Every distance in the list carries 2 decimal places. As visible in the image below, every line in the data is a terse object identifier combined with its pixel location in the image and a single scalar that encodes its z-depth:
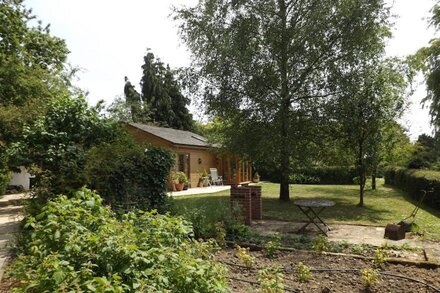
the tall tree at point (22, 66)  10.31
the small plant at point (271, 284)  3.29
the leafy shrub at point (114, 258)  2.34
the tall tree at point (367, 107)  12.80
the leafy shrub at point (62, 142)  6.86
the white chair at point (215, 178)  23.69
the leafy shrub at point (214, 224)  6.98
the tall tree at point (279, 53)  12.98
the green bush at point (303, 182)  27.12
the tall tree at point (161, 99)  41.09
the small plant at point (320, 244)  5.94
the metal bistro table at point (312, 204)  7.80
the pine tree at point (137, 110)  36.41
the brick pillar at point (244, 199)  9.47
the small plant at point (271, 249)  5.97
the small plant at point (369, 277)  4.40
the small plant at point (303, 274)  4.59
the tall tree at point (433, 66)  18.59
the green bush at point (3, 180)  15.02
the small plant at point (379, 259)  5.27
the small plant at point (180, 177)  19.55
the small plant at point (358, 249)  6.22
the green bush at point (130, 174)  7.02
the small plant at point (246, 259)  5.16
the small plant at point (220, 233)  6.48
